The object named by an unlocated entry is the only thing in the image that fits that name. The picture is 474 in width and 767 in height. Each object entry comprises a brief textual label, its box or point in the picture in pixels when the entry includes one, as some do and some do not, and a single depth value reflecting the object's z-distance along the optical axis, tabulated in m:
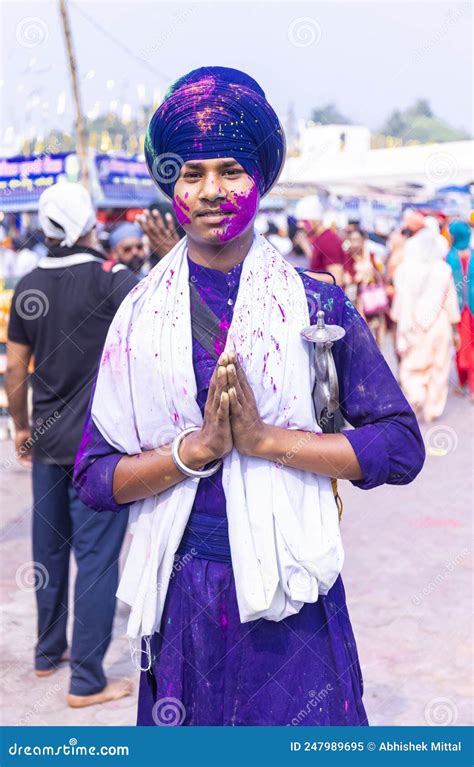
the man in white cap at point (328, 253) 11.78
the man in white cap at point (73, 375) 3.88
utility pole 14.10
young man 1.90
